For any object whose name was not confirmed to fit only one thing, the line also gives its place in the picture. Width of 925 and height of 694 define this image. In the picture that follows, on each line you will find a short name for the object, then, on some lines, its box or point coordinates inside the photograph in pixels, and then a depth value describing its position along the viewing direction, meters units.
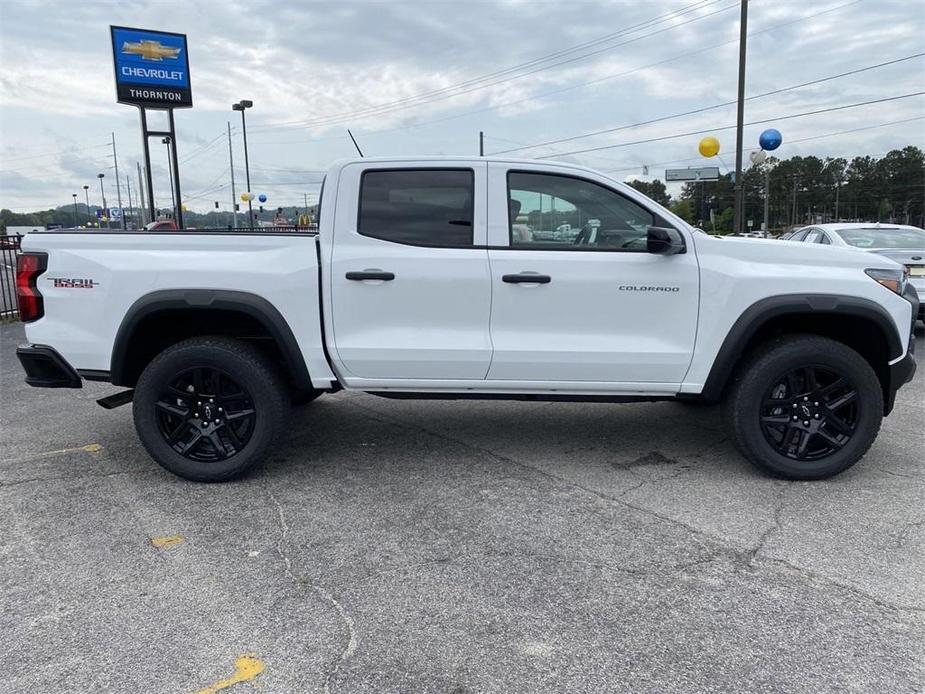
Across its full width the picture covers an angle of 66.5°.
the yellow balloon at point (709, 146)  18.58
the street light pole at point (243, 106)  38.25
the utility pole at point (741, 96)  18.64
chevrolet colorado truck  4.14
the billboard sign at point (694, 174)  30.69
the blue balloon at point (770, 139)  17.64
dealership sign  18.25
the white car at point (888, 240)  9.01
